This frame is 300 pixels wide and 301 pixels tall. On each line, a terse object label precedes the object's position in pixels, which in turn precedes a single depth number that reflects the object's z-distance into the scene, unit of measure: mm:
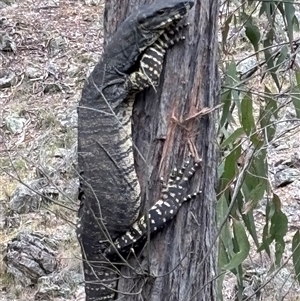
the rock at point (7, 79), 8477
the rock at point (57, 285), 5375
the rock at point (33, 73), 8477
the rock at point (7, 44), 9094
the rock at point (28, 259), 5551
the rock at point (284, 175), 6008
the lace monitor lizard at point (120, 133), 2662
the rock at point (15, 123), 7750
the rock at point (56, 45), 9000
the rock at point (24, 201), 6398
